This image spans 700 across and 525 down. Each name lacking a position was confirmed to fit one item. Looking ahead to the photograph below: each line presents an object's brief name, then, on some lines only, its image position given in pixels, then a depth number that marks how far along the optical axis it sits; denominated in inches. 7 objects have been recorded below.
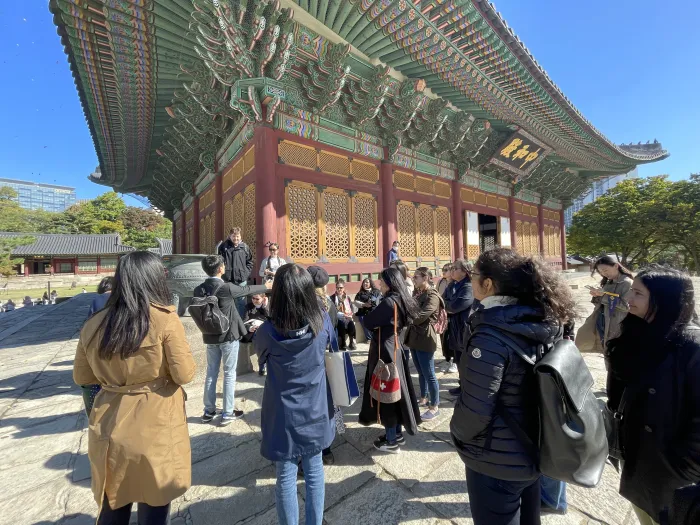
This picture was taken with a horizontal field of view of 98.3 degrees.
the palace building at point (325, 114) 196.4
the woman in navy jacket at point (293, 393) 64.1
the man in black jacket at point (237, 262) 195.9
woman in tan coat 56.2
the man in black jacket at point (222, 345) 119.8
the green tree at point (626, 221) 867.4
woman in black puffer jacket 49.7
